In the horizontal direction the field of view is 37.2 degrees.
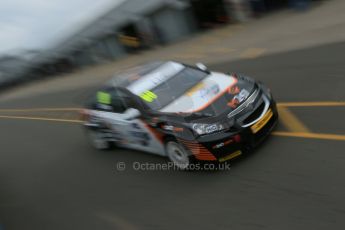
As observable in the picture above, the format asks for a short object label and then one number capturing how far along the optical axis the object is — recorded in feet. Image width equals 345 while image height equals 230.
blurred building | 70.33
